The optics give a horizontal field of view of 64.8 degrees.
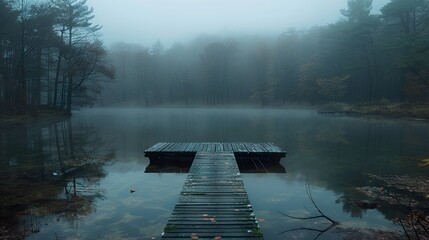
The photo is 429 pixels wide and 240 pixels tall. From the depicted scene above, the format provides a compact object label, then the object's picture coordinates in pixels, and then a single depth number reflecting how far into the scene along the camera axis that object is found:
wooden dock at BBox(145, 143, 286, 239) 4.82
